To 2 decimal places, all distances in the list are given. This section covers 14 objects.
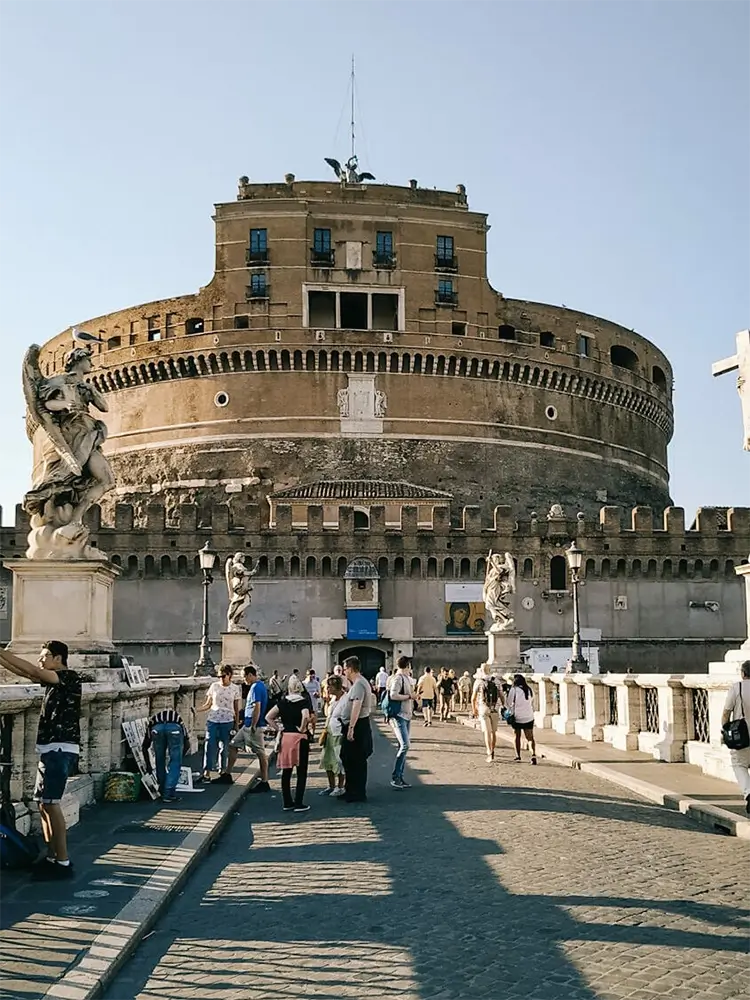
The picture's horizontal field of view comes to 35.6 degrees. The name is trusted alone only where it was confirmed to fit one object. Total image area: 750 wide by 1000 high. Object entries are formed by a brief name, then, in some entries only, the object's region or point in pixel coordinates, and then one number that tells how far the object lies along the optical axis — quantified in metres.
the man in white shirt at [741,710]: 8.43
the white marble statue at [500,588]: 25.47
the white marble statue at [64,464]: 9.89
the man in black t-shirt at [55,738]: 6.26
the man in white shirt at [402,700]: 12.47
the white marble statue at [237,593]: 28.39
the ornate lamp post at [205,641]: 27.83
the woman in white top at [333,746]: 11.33
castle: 43.56
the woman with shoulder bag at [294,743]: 10.25
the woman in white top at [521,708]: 14.11
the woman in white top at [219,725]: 12.28
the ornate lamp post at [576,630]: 25.58
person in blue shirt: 12.45
